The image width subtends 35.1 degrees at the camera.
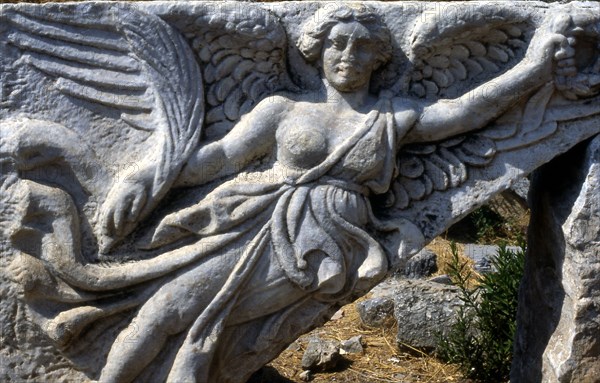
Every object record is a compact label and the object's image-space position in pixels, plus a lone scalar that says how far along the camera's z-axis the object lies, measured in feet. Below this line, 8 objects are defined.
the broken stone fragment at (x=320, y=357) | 13.84
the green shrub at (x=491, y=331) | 13.55
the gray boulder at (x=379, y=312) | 15.38
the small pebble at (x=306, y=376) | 13.70
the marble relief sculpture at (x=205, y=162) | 9.78
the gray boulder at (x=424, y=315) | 14.42
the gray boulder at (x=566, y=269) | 10.50
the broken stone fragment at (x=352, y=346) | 14.69
